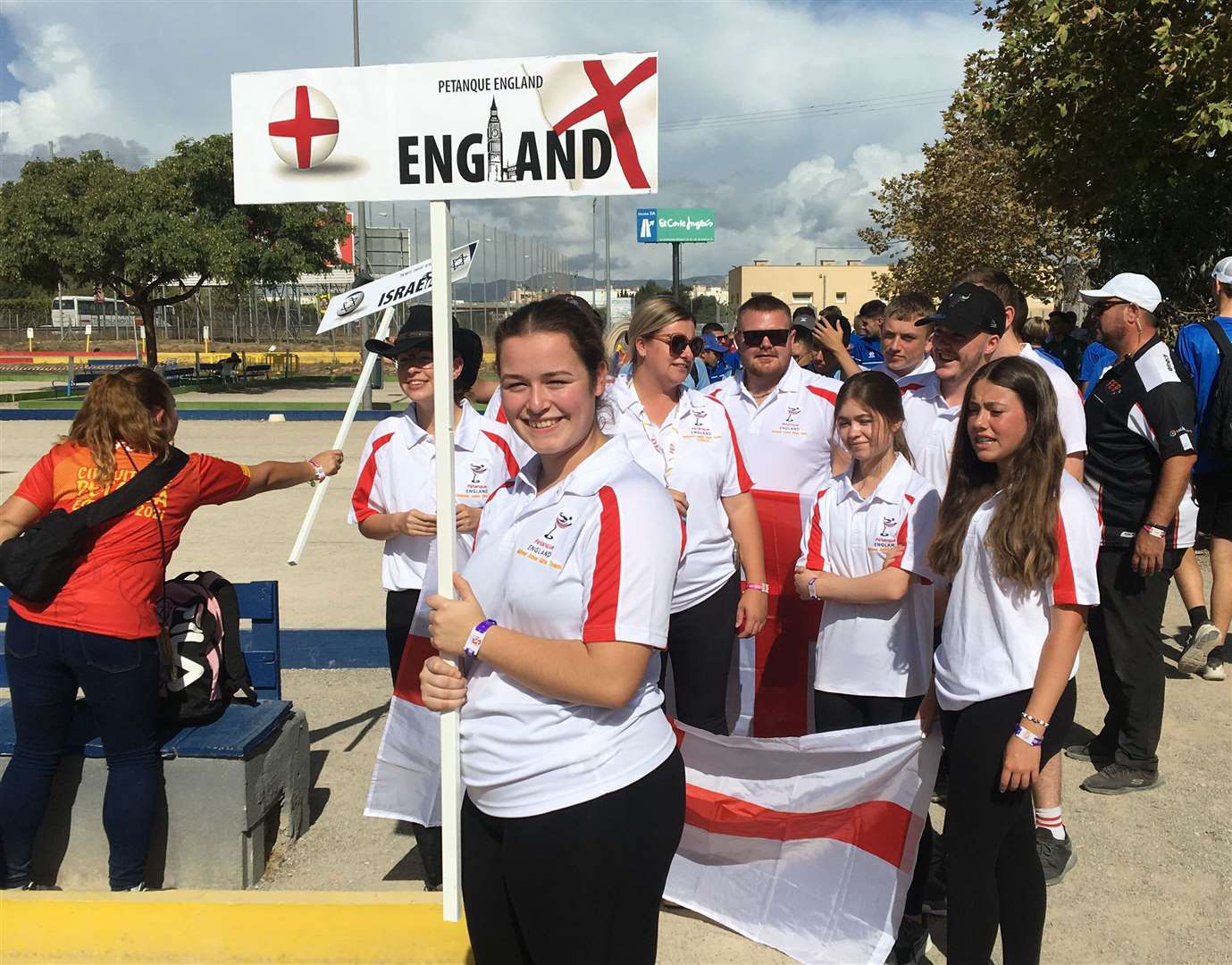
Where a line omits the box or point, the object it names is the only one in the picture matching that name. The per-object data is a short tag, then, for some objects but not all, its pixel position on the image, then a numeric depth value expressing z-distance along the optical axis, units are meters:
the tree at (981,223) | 24.30
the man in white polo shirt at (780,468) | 4.93
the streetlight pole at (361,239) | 21.22
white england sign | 2.40
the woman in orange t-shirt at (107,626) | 3.53
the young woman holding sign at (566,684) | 2.02
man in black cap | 4.02
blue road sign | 51.12
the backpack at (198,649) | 3.95
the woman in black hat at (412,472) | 3.92
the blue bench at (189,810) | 3.88
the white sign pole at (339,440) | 5.26
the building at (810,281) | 113.75
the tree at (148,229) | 29.58
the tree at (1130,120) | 9.41
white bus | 65.88
